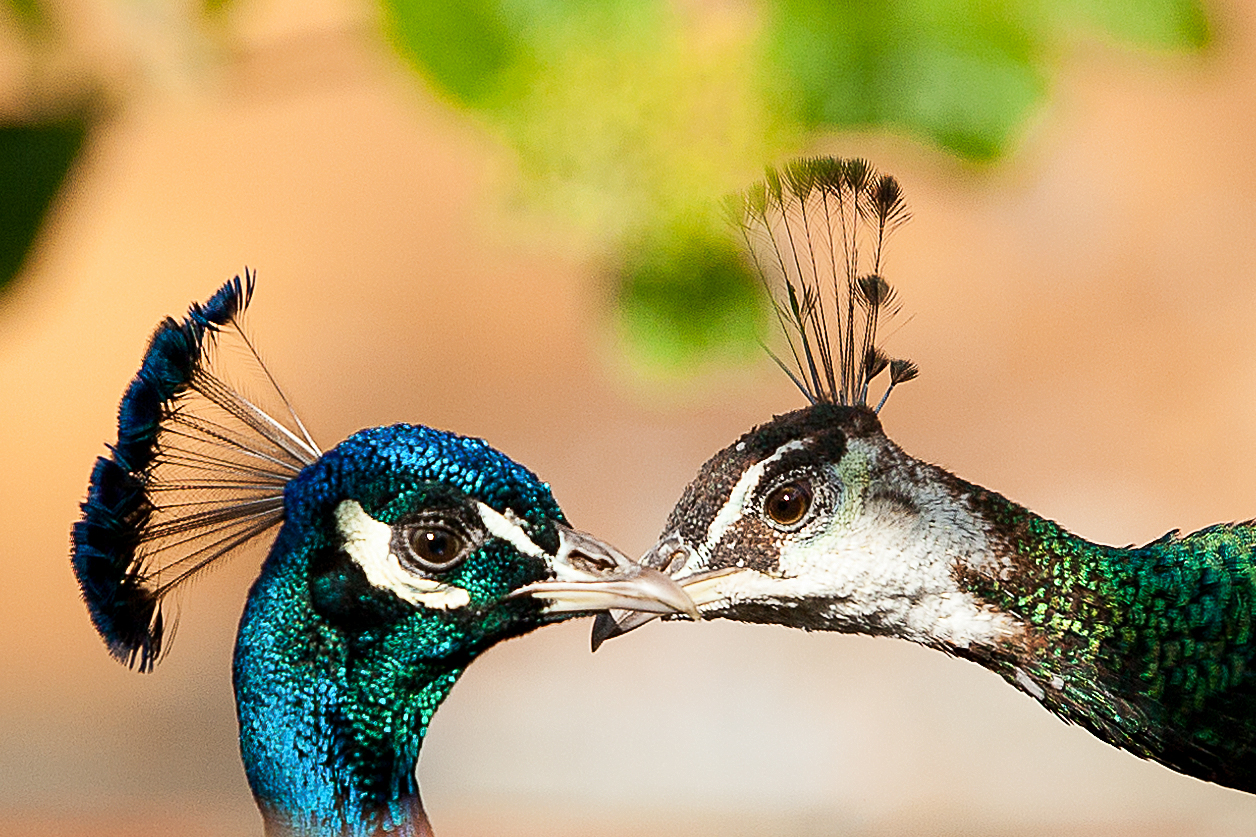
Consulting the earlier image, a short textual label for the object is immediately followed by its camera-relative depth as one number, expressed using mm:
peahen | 4034
